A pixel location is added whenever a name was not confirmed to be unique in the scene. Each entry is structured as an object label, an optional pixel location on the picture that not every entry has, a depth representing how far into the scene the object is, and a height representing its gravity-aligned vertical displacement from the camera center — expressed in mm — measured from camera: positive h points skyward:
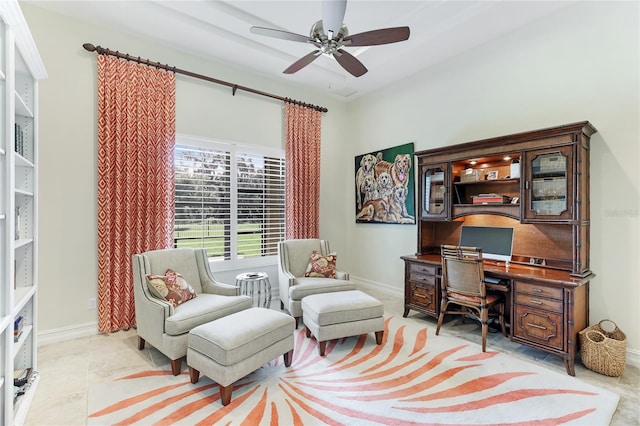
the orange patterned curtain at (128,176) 3283 +423
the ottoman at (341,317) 2854 -1013
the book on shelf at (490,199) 3285 +160
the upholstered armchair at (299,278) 3550 -847
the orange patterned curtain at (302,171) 4781 +681
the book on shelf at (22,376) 2158 -1236
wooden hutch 2670 -25
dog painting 4600 +442
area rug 1977 -1348
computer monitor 3344 -312
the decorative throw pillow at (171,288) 2781 -714
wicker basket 2449 -1140
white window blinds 3926 +195
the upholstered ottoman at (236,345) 2115 -1002
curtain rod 3254 +1780
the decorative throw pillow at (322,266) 3969 -712
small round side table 3586 -892
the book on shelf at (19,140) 2164 +534
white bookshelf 1739 +75
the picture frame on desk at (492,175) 3428 +438
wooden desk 2549 -836
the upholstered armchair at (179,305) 2523 -865
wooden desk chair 2953 -741
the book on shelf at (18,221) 2254 -68
